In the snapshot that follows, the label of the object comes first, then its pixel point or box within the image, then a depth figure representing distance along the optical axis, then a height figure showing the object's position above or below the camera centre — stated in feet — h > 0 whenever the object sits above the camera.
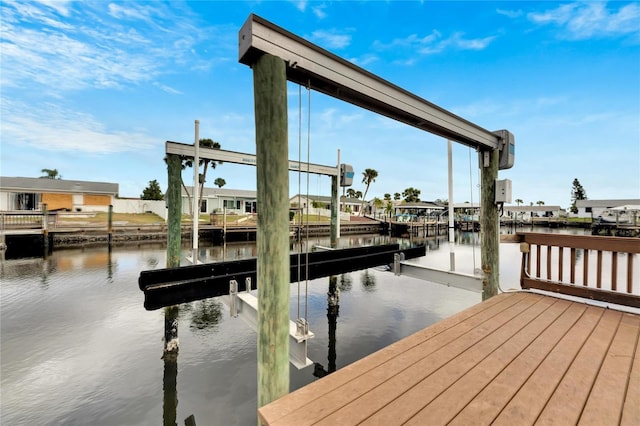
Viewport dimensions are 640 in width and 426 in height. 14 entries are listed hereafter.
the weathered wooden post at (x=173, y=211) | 18.47 +0.12
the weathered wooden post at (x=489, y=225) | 13.16 -0.66
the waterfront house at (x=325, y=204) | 137.52 +5.04
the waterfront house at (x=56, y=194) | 79.56 +6.36
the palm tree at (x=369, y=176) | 160.66 +23.22
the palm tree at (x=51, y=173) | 197.70 +31.02
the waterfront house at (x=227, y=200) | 108.06 +5.46
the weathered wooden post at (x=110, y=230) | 58.59 -4.05
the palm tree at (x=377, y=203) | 166.73 +6.28
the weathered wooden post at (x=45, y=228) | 52.30 -3.20
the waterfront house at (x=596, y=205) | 144.97 +4.45
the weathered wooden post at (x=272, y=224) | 6.03 -0.27
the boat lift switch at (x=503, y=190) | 12.96 +1.14
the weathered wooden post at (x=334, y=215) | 26.68 -0.26
